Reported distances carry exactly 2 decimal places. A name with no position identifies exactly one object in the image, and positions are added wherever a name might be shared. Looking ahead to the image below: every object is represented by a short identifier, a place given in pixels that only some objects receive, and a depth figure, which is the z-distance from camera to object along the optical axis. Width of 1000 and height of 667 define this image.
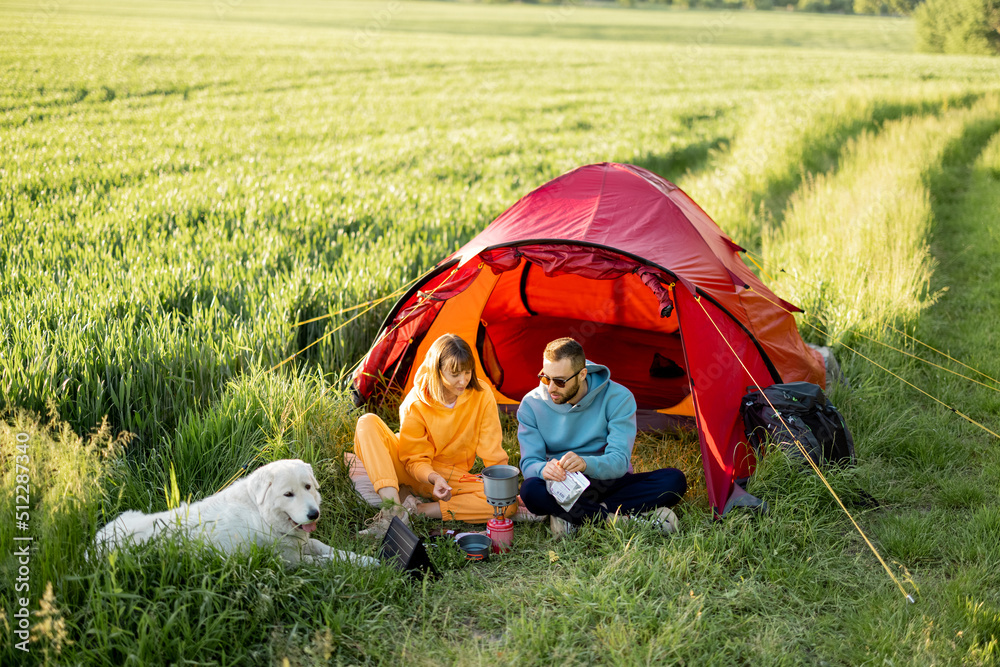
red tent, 4.53
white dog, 3.14
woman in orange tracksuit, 4.05
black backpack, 4.30
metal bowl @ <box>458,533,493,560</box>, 3.78
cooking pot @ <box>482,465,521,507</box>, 3.78
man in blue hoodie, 3.91
